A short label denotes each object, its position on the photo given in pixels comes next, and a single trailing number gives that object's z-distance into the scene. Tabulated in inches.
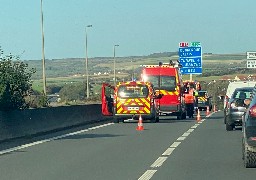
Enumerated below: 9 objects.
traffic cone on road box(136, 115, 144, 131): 1232.2
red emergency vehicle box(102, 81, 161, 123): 1507.1
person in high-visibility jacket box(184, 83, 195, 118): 1933.8
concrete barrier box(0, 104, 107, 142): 1000.2
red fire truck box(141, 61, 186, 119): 1673.2
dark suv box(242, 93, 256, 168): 609.6
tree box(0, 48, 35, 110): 1155.3
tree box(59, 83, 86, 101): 3920.3
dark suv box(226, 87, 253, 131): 1151.0
